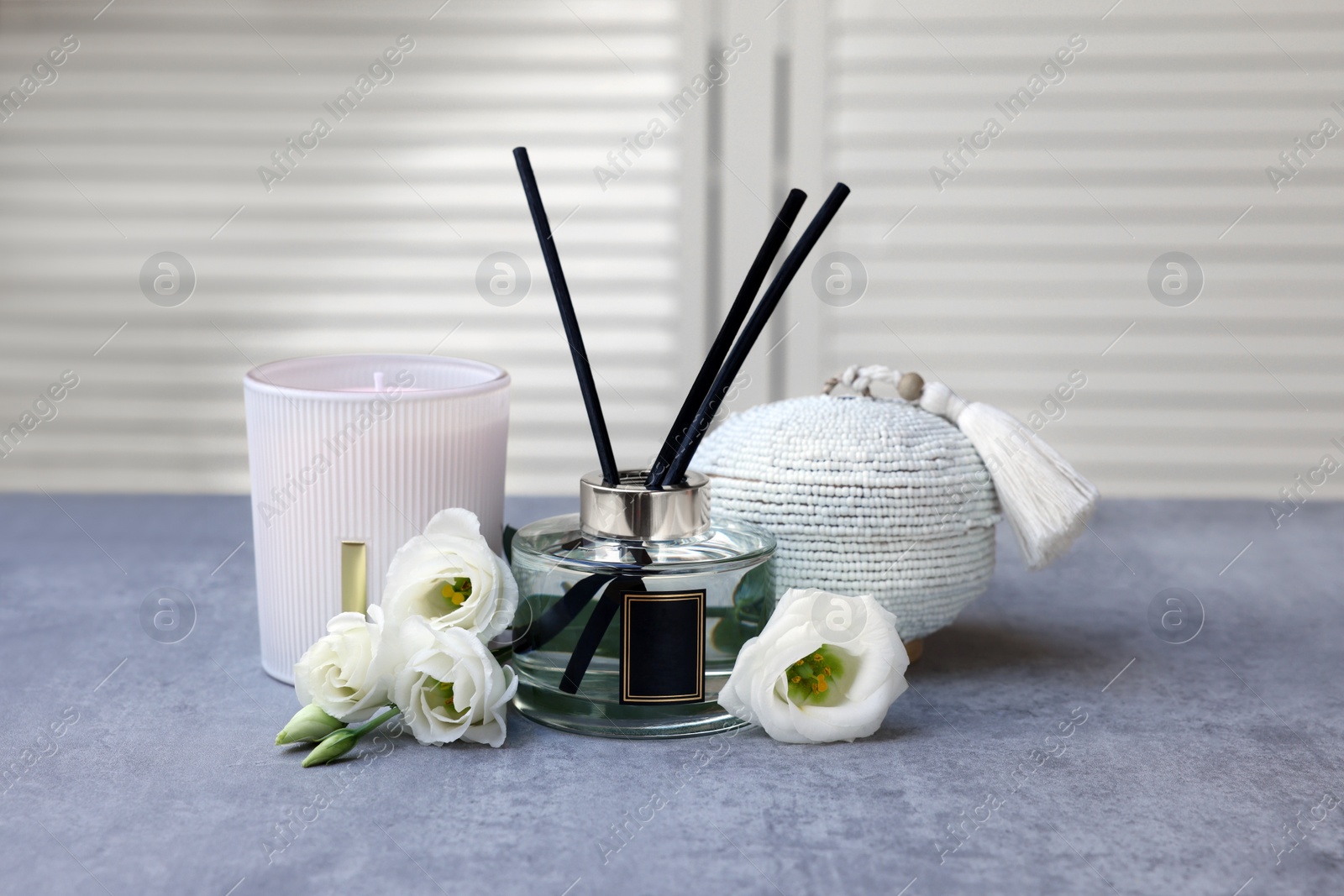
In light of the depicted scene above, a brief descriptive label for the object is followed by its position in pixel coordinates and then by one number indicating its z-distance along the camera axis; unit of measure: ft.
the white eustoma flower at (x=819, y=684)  1.78
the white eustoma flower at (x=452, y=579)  1.82
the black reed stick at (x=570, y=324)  1.94
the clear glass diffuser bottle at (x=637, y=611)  1.80
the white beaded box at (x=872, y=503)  2.02
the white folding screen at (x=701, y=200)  4.46
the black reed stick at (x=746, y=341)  1.86
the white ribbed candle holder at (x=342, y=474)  1.95
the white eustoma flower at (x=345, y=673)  1.79
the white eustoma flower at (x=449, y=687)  1.77
